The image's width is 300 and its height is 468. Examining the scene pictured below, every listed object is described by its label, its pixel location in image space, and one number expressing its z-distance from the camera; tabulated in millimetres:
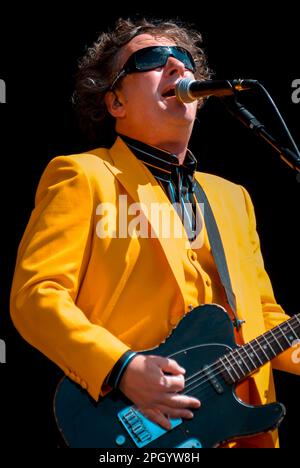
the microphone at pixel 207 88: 5327
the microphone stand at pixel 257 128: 5267
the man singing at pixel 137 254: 5338
